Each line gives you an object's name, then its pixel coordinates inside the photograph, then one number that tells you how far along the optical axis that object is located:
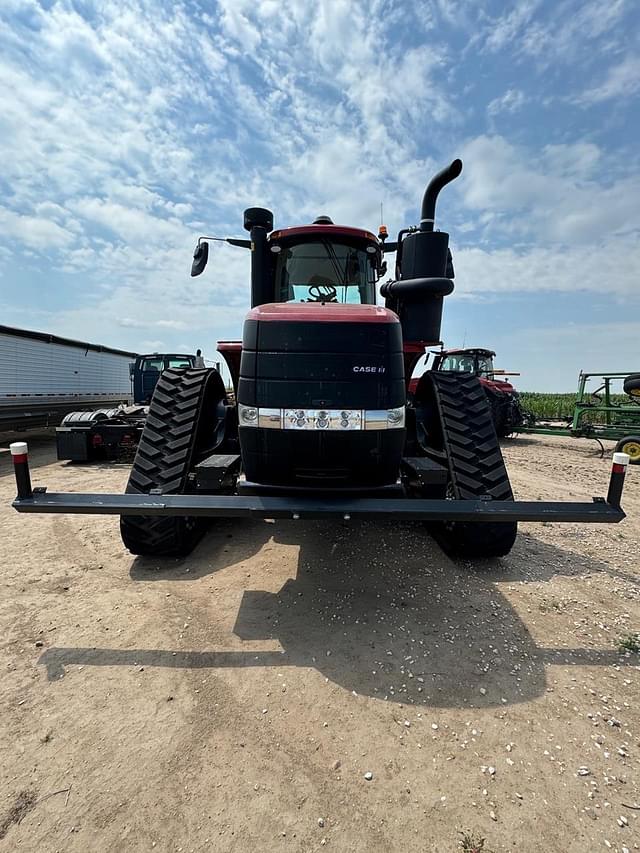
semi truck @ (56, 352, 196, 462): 7.98
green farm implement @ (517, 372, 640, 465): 9.87
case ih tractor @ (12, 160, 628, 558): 2.66
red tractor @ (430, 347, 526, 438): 12.10
